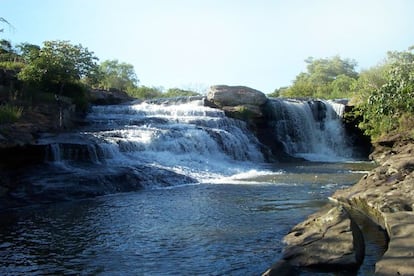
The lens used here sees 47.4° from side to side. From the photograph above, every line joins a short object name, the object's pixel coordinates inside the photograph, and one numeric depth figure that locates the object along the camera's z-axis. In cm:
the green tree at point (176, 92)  7600
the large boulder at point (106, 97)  2936
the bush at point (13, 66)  2531
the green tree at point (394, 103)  1770
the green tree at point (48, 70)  2331
